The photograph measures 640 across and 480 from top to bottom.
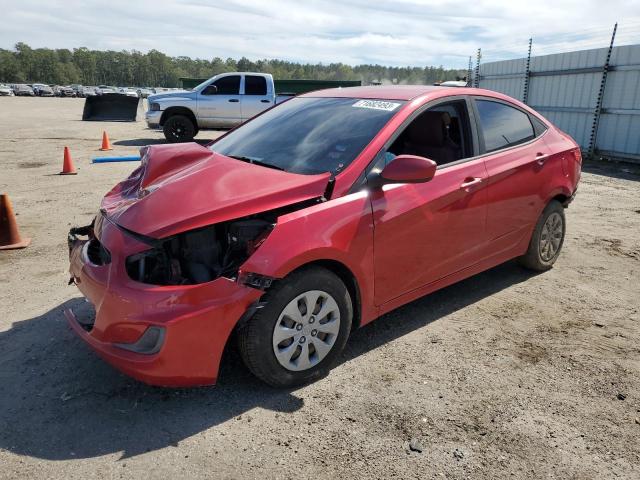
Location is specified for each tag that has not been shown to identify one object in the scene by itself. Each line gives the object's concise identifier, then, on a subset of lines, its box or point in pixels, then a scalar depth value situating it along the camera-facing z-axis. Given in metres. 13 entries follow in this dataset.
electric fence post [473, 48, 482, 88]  18.28
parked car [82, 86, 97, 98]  68.84
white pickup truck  13.90
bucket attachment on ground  22.39
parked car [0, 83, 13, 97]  60.78
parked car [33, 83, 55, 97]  66.00
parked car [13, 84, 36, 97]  66.00
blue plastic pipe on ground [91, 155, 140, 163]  10.37
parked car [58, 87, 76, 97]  68.38
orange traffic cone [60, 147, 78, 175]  9.36
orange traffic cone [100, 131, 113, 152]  12.83
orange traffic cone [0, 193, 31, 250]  5.23
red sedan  2.58
